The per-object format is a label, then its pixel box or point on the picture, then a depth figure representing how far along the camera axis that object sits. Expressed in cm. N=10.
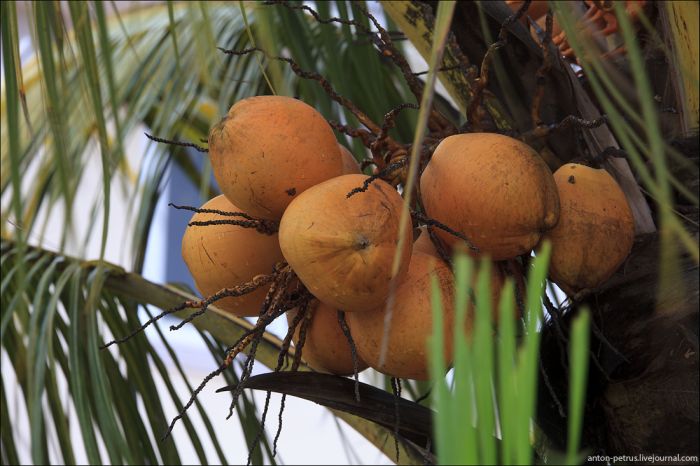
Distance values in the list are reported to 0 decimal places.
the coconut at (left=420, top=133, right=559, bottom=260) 308
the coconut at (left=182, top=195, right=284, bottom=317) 319
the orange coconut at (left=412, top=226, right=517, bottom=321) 314
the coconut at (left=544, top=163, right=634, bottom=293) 318
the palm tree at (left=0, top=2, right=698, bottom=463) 330
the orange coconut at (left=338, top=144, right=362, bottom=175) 319
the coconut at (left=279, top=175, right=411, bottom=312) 299
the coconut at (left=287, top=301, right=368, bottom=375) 321
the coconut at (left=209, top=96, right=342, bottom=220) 308
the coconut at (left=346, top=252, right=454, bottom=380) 306
